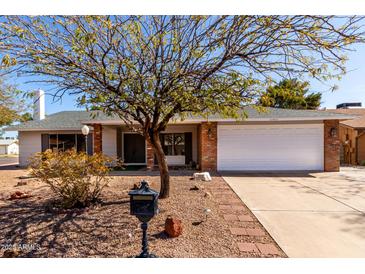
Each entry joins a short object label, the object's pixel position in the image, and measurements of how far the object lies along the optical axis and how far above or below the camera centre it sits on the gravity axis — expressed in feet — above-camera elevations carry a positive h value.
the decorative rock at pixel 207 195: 20.12 -5.62
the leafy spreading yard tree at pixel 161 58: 12.83 +4.99
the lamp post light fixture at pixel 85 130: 38.96 +0.82
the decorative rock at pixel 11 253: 10.08 -5.52
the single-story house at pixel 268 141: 35.94 -1.14
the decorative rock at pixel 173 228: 11.79 -5.07
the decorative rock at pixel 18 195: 19.92 -5.63
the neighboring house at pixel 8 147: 161.38 -9.09
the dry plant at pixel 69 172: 16.21 -2.79
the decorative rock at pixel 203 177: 28.71 -5.62
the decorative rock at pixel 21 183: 26.47 -5.91
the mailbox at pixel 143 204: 9.64 -3.07
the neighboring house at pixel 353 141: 50.31 -1.71
